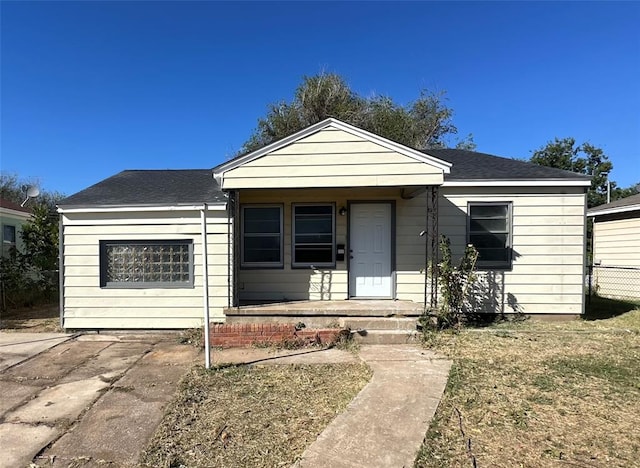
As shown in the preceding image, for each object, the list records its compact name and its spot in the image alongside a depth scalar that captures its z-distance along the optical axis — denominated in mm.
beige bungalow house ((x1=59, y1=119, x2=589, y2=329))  7453
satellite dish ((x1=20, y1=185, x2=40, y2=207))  13016
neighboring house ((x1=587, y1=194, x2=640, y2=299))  11227
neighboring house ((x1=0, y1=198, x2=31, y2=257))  12844
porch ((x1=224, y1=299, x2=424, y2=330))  6617
